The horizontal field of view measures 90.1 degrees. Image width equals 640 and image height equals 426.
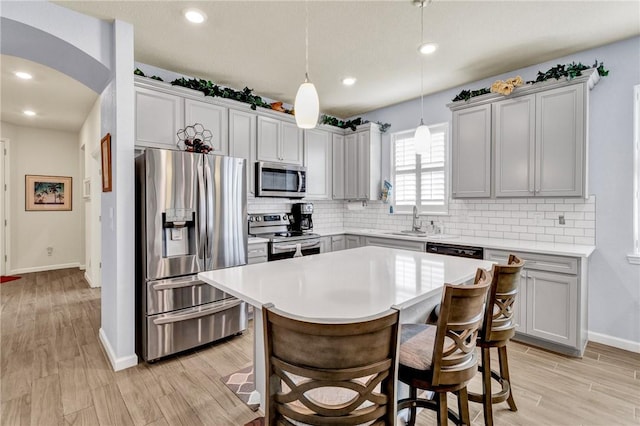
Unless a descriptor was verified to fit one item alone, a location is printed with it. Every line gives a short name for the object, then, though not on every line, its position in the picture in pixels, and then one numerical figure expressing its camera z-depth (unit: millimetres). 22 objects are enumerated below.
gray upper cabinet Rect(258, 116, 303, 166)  3956
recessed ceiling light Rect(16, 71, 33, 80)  3663
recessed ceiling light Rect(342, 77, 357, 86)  3730
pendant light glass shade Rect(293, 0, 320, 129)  1884
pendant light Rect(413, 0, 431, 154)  2389
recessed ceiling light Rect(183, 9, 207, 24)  2432
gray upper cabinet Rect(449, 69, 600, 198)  2877
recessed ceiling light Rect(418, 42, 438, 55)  2908
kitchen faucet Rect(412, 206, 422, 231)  4230
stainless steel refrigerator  2621
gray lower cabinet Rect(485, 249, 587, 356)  2691
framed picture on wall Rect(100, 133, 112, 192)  2734
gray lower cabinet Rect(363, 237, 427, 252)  3671
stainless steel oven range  3732
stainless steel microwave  3879
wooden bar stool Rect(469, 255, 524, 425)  1611
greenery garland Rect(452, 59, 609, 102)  2809
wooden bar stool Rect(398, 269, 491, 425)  1216
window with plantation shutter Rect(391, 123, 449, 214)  4172
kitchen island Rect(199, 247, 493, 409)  1297
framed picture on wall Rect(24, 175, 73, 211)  5984
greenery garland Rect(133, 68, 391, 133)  3282
